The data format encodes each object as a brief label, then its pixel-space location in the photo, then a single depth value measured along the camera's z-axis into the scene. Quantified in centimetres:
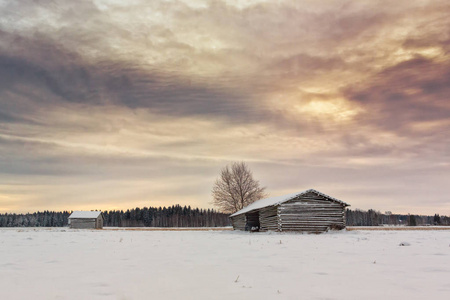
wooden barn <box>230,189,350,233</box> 3281
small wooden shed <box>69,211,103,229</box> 7862
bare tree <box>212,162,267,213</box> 6128
